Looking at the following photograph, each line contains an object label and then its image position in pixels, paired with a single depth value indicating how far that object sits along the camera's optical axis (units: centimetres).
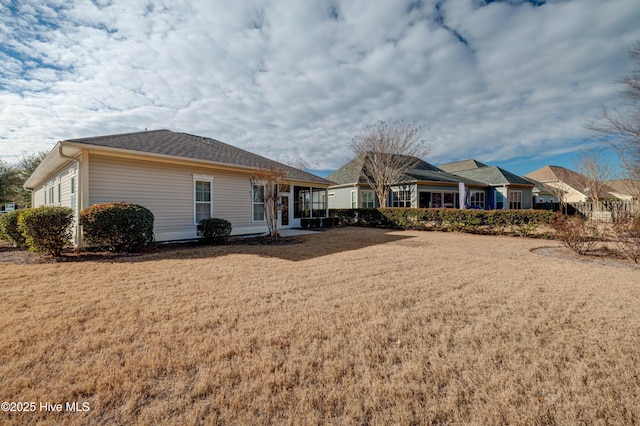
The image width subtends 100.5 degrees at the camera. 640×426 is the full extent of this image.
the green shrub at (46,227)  663
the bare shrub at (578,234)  784
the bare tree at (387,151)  2130
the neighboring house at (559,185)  3203
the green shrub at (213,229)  950
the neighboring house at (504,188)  2492
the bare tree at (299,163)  3578
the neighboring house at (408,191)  2231
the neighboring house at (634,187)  1597
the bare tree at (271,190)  1003
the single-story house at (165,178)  817
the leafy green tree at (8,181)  2280
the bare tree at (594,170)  2208
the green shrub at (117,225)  714
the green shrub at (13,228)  823
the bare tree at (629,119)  1248
